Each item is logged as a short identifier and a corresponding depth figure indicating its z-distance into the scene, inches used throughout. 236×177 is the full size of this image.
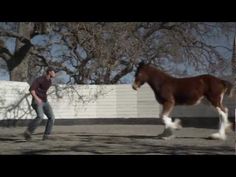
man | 268.2
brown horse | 266.7
